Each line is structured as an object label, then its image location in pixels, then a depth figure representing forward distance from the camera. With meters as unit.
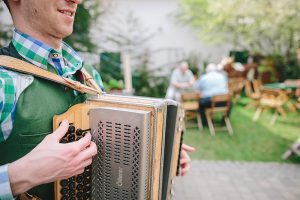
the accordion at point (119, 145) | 1.25
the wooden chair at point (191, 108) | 7.29
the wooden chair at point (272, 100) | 8.09
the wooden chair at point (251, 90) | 9.13
